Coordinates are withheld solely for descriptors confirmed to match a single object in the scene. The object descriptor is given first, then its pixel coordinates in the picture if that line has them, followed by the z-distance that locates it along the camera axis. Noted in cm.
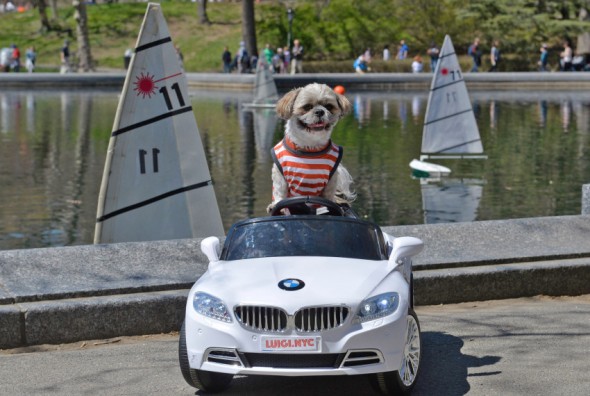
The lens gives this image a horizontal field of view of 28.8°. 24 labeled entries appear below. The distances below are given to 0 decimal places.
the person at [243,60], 6025
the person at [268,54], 5753
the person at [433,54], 6009
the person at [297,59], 5997
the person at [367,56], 6191
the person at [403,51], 6431
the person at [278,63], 6072
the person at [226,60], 6184
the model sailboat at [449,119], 2600
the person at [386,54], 6500
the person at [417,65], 5981
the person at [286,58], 6247
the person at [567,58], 5956
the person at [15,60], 6469
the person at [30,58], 6269
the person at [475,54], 6025
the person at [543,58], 5978
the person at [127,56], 6462
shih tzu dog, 830
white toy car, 656
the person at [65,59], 6151
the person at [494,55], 6022
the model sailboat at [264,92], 4322
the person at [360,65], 5972
